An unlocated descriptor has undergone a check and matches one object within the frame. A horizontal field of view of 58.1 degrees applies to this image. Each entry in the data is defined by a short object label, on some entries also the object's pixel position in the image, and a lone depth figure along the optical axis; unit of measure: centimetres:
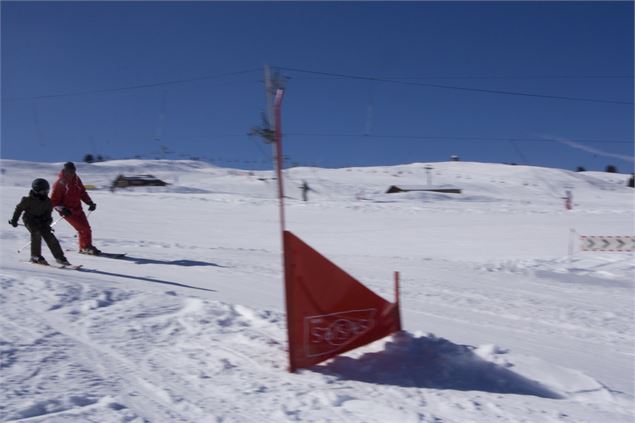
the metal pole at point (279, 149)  498
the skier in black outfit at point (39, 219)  931
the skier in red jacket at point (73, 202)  1055
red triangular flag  514
